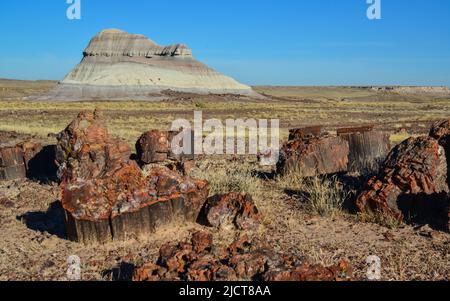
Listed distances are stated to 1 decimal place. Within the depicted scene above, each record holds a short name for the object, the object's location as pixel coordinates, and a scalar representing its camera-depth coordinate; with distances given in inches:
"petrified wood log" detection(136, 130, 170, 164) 388.8
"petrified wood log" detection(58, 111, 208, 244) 226.8
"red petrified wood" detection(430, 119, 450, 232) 289.5
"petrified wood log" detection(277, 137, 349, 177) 346.9
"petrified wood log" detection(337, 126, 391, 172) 354.6
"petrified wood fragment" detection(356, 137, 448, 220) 251.9
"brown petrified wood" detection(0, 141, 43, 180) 376.2
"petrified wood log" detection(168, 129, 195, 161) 398.3
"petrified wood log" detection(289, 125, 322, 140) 393.6
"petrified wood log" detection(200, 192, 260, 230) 244.8
